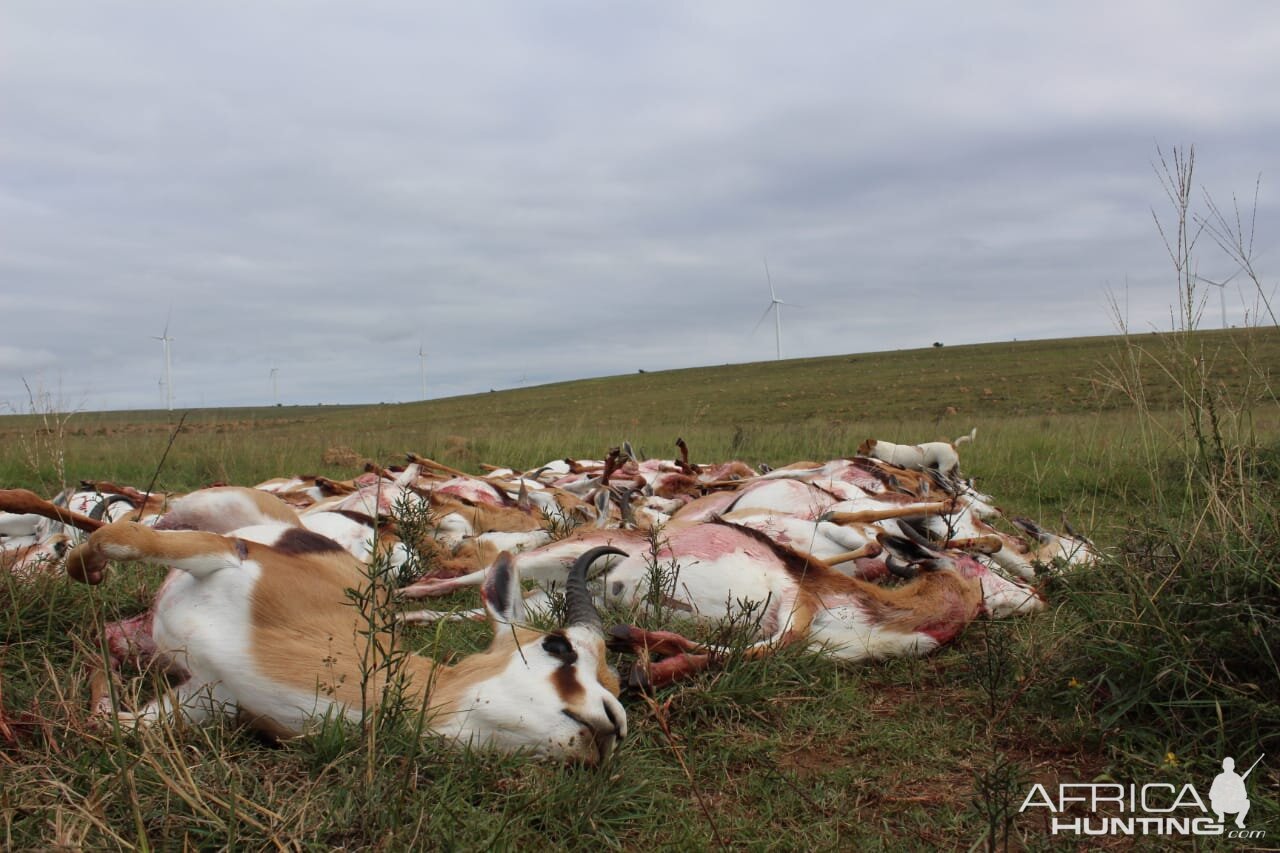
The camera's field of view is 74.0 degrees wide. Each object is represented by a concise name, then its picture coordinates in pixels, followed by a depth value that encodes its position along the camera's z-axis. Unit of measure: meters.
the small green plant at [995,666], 2.89
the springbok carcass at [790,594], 3.49
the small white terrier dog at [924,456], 7.59
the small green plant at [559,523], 4.48
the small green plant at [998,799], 1.91
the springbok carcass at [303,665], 2.26
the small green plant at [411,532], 2.65
